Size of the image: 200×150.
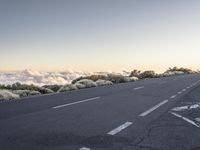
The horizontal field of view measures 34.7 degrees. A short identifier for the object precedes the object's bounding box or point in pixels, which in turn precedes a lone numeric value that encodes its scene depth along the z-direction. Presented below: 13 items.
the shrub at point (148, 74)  51.22
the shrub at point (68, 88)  22.43
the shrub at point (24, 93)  19.17
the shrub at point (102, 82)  29.15
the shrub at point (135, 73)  53.05
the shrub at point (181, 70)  78.79
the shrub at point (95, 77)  37.55
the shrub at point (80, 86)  24.80
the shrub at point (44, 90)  22.21
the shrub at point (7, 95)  16.75
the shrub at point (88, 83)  26.55
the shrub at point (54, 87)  25.64
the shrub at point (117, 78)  35.84
